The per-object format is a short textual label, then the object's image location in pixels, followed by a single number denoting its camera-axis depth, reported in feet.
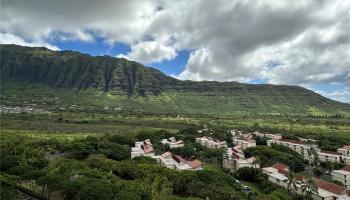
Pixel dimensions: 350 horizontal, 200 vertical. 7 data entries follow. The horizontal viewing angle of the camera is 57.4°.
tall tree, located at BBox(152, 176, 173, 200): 165.58
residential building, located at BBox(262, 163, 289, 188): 216.90
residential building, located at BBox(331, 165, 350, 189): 228.43
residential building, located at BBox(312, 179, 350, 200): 185.97
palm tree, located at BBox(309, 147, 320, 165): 297.31
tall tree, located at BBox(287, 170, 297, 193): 199.46
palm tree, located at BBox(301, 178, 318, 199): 184.75
